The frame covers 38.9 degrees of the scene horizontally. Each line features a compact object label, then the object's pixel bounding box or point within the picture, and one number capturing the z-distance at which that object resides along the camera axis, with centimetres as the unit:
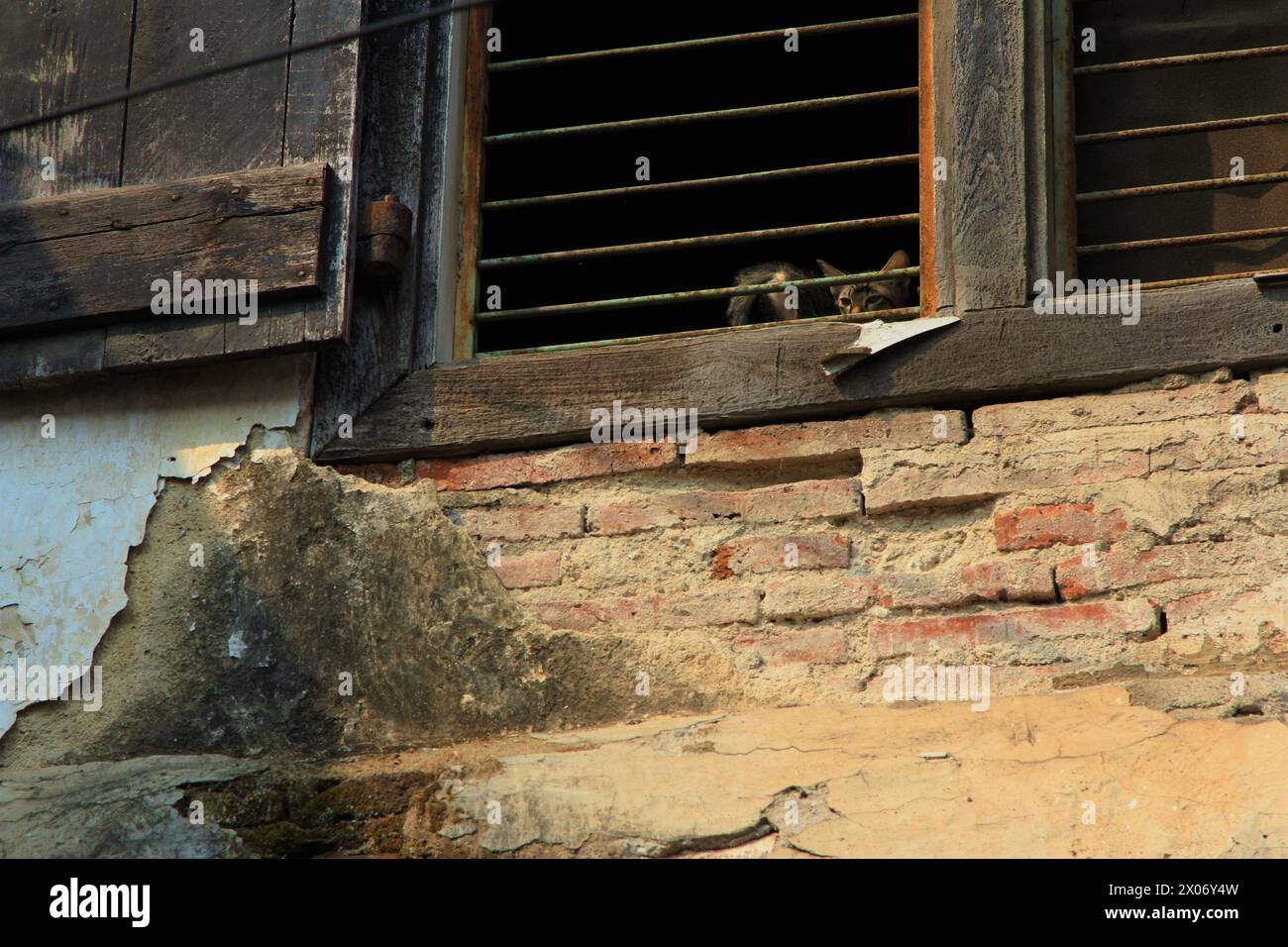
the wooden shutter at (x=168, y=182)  371
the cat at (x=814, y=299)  489
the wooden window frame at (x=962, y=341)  350
